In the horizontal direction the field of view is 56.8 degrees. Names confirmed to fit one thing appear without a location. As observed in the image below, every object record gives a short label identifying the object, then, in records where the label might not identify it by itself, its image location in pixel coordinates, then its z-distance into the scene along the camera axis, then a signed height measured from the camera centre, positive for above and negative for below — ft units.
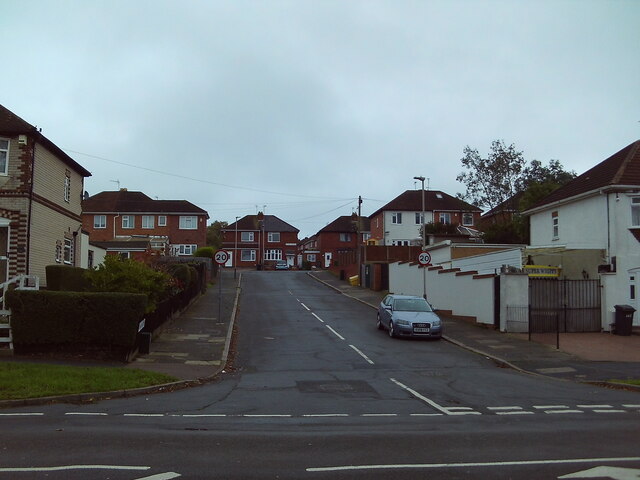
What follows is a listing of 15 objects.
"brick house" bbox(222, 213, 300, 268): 287.28 +15.46
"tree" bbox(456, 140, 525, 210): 164.14 +28.09
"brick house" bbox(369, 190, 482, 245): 224.94 +22.69
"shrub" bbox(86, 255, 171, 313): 59.31 -0.63
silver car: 72.74 -5.50
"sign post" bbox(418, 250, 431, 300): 90.27 +2.38
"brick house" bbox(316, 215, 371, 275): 288.71 +16.97
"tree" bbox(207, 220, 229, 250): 304.09 +21.01
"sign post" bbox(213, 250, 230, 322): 83.64 +2.17
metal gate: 78.23 -3.84
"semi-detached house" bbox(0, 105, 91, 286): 74.74 +9.37
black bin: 77.10 -5.62
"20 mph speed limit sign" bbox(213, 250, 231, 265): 83.74 +2.18
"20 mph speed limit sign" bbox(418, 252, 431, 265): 90.27 +2.40
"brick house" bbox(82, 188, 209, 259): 217.97 +18.50
